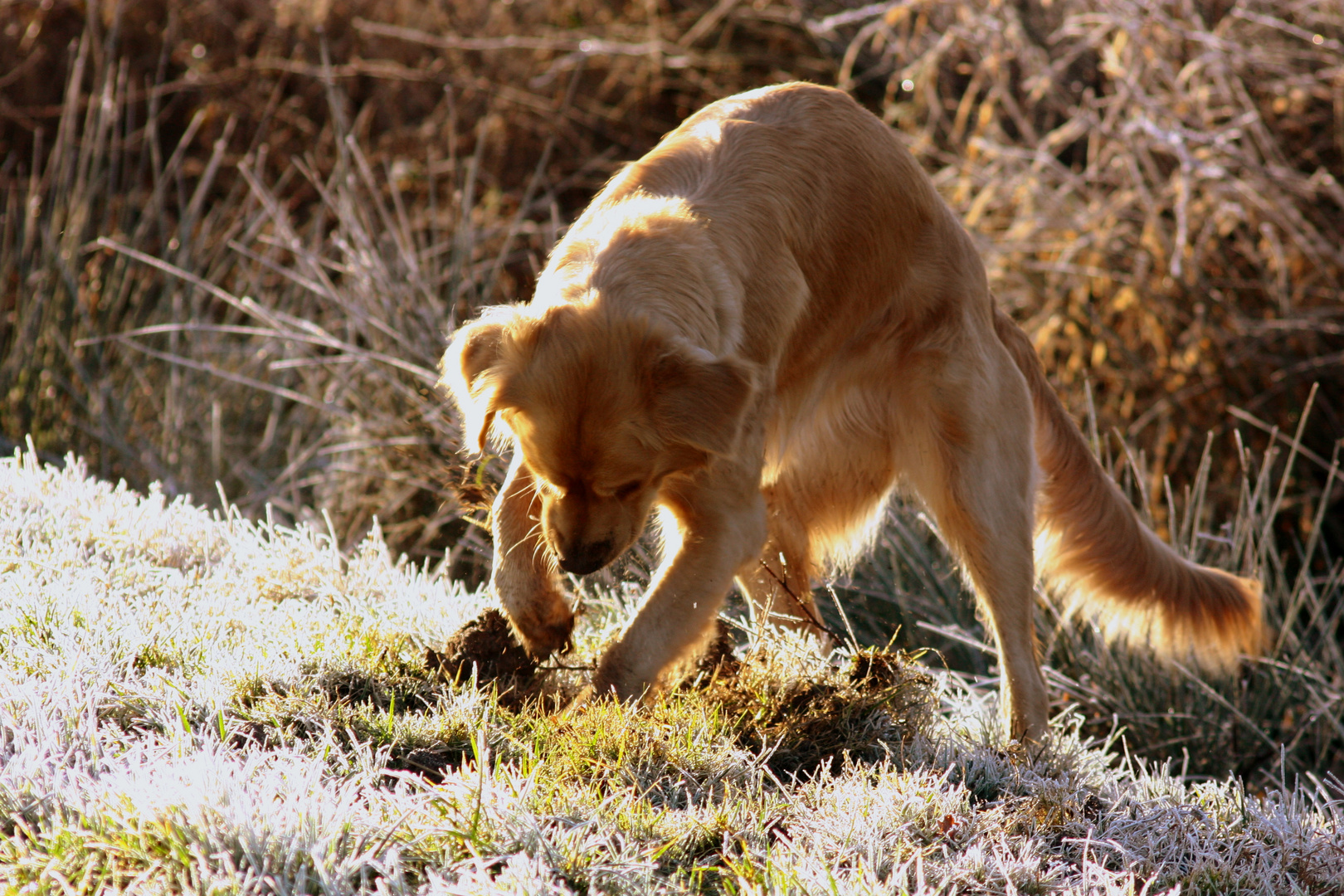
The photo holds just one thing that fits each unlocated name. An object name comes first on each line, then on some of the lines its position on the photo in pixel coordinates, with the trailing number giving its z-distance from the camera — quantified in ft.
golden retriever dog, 18.61
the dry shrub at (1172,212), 39.09
